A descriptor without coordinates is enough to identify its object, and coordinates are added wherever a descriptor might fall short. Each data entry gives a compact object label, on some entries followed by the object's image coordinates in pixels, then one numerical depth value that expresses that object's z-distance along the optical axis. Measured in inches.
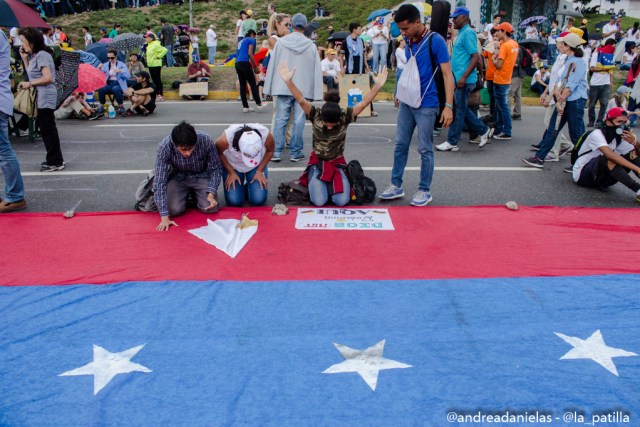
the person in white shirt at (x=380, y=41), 550.0
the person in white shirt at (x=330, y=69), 485.4
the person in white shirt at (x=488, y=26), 612.0
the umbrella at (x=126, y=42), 536.4
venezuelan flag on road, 107.3
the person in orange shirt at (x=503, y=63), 331.6
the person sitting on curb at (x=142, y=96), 435.5
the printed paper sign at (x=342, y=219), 199.9
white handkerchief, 183.9
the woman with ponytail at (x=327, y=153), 216.8
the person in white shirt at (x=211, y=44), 735.7
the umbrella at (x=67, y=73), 337.7
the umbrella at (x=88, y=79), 393.7
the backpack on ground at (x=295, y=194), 225.1
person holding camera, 232.1
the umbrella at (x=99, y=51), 553.3
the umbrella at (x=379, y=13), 634.2
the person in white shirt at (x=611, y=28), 750.5
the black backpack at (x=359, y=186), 221.9
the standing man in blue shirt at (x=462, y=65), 290.7
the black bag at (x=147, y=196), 210.8
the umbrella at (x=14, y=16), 313.3
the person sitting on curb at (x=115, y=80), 453.7
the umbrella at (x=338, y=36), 673.6
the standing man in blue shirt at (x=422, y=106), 202.5
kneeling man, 195.8
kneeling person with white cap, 202.2
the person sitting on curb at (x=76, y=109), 416.8
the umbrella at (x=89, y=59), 464.9
